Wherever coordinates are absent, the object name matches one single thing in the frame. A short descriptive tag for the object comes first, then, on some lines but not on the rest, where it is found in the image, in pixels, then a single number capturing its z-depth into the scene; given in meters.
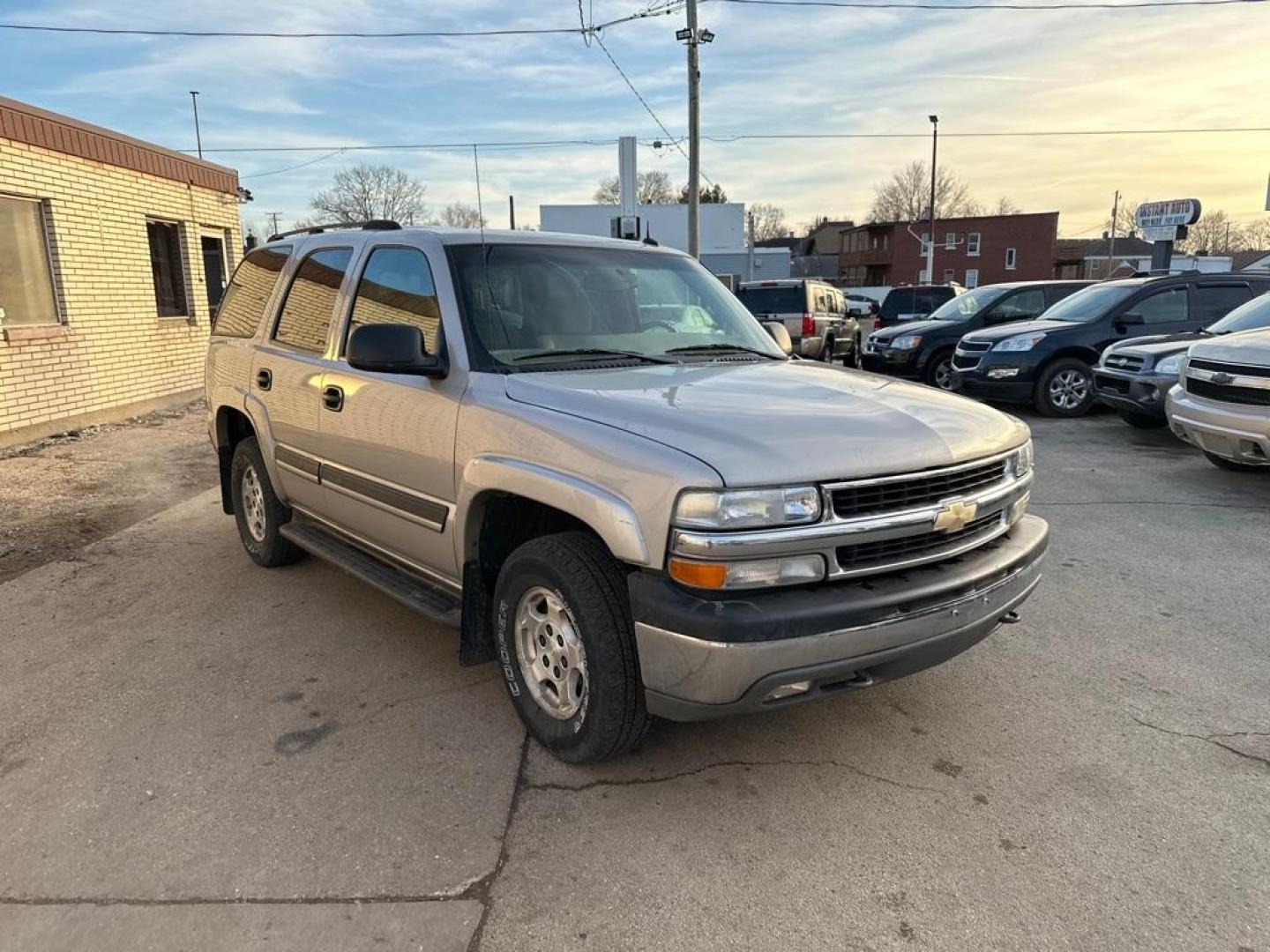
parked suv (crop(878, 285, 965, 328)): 21.58
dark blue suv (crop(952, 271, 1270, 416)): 10.82
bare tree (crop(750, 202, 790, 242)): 99.50
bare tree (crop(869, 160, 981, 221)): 81.12
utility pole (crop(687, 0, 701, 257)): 18.80
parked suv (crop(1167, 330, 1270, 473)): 6.32
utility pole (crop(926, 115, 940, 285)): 39.92
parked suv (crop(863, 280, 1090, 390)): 13.37
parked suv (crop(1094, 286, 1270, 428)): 8.47
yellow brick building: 8.71
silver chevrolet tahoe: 2.50
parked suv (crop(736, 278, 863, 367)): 14.20
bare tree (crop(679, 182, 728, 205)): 79.96
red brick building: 57.75
